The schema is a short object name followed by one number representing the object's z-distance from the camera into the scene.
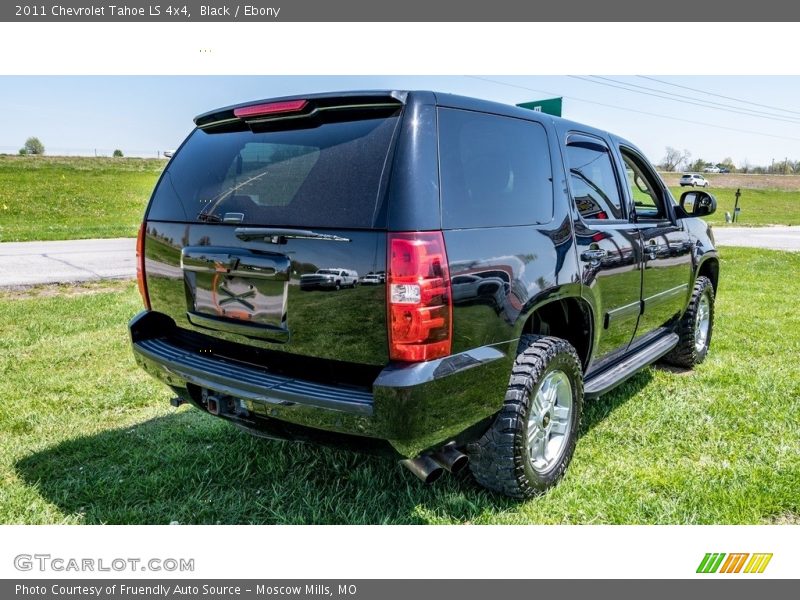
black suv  2.23
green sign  14.91
